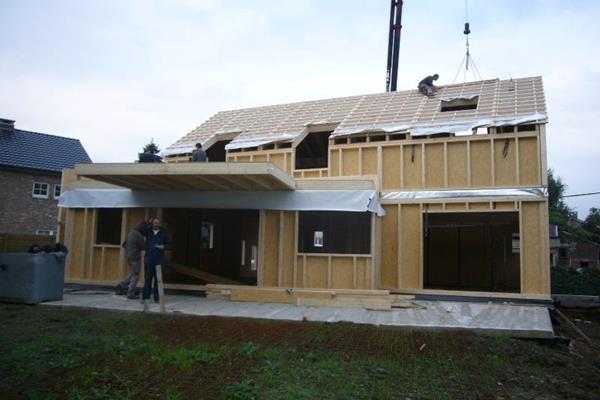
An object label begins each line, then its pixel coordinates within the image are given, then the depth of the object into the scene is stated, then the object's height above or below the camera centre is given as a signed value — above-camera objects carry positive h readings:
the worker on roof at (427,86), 15.58 +5.23
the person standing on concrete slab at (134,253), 10.70 -0.32
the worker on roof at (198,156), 12.09 +2.13
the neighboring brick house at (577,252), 45.25 -0.19
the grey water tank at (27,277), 9.83 -0.85
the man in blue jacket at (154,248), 10.08 -0.19
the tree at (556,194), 58.38 +6.73
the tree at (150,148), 40.75 +7.72
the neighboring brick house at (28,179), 25.75 +3.13
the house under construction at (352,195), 11.05 +1.19
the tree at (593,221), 56.55 +3.69
